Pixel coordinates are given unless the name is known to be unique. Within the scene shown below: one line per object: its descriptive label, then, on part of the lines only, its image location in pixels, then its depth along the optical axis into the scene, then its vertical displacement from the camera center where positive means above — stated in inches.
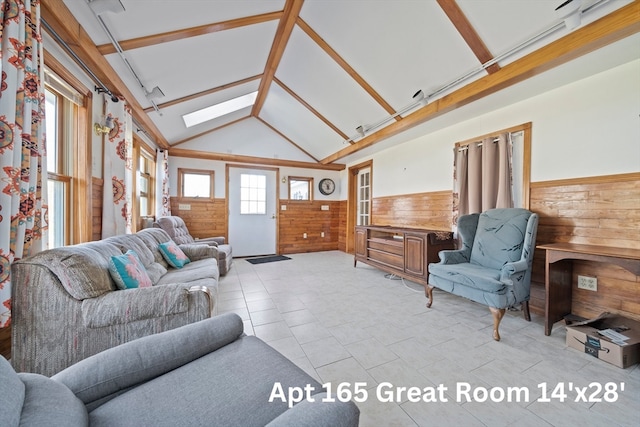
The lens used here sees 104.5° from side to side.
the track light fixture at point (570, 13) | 65.9 +54.9
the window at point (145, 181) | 142.9 +17.9
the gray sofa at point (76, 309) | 50.4 -22.0
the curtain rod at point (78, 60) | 64.5 +44.6
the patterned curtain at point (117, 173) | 93.7 +13.8
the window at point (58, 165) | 76.8 +13.4
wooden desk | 67.3 -16.9
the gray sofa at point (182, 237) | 146.2 -17.7
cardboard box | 65.2 -34.8
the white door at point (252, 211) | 216.8 -1.3
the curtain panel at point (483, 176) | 110.9 +17.5
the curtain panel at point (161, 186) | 171.8 +15.8
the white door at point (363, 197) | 221.3 +12.7
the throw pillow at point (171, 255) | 111.0 -21.1
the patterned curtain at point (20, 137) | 47.8 +14.4
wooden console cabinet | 120.5 -21.1
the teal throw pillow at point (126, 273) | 63.5 -17.3
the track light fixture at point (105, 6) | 60.4 +50.1
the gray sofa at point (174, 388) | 24.9 -24.0
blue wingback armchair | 81.8 -19.5
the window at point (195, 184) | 201.8 +21.0
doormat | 197.3 -40.9
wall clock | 245.9 +24.3
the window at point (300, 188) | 235.9 +21.4
